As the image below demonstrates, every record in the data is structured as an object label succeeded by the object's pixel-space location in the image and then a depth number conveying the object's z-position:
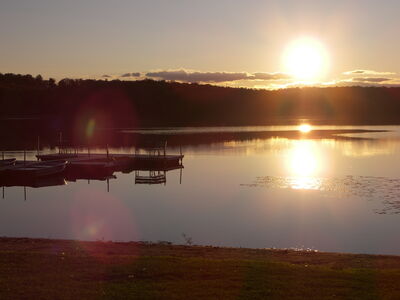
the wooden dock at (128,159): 45.06
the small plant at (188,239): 17.78
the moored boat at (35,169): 36.97
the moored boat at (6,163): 39.55
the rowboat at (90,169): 41.16
